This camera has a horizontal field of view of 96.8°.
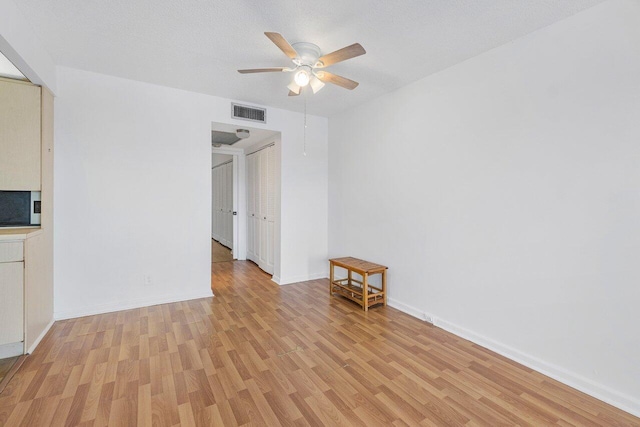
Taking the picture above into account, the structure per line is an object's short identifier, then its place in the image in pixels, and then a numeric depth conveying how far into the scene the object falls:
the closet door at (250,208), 5.68
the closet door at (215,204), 7.53
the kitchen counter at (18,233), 2.17
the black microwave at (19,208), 2.65
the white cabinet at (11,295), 2.17
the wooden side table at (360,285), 3.36
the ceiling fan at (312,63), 2.11
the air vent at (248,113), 3.82
